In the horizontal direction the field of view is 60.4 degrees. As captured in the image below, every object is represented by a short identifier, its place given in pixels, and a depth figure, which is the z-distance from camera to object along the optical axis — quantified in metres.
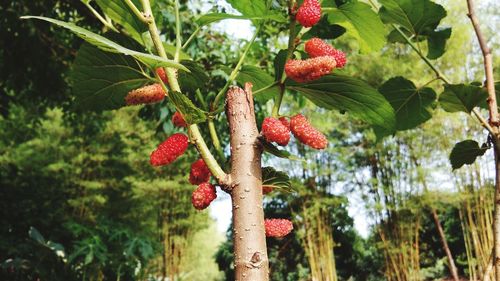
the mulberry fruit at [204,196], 0.32
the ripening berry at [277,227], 0.33
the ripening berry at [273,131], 0.31
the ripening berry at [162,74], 0.38
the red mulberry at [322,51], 0.37
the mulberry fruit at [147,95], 0.37
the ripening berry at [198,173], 0.37
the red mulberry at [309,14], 0.35
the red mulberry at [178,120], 0.37
